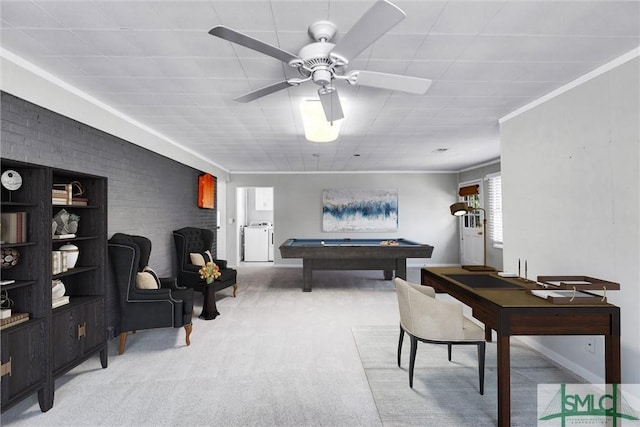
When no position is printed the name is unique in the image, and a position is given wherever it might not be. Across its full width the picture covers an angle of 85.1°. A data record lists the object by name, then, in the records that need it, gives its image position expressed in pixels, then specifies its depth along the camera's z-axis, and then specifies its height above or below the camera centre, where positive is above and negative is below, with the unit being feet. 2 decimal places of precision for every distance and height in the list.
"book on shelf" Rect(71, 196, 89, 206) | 8.87 +0.39
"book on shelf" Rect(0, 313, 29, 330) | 6.80 -2.09
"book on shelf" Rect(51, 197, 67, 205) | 8.11 +0.36
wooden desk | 6.38 -2.06
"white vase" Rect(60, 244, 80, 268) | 8.71 -0.93
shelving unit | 6.84 -2.24
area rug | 7.16 -4.13
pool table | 17.94 -2.13
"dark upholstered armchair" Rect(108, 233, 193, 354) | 10.48 -2.62
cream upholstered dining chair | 7.88 -2.56
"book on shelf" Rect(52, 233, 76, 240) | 8.27 -0.49
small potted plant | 13.32 -2.21
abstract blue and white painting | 27.12 +0.43
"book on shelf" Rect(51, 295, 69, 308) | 8.09 -2.03
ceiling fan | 4.91 +2.70
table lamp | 14.93 +0.22
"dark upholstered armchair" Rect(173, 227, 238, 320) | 13.88 -2.56
